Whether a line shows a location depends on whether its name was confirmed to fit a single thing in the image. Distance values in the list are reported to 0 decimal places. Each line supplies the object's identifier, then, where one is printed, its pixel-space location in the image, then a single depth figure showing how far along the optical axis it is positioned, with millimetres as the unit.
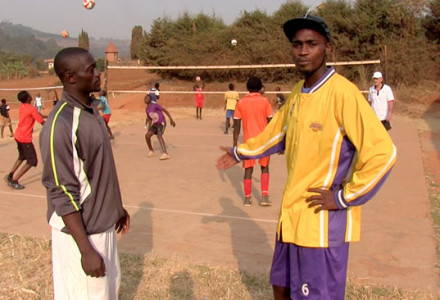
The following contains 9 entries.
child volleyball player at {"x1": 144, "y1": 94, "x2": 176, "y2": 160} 10750
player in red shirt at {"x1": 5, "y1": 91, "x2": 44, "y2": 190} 8148
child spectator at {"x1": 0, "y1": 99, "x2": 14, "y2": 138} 15220
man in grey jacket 2504
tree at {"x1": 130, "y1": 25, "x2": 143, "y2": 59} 59156
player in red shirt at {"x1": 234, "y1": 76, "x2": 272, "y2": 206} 6793
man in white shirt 9812
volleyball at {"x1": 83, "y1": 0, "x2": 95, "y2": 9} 16438
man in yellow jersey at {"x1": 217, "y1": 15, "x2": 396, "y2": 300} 2416
